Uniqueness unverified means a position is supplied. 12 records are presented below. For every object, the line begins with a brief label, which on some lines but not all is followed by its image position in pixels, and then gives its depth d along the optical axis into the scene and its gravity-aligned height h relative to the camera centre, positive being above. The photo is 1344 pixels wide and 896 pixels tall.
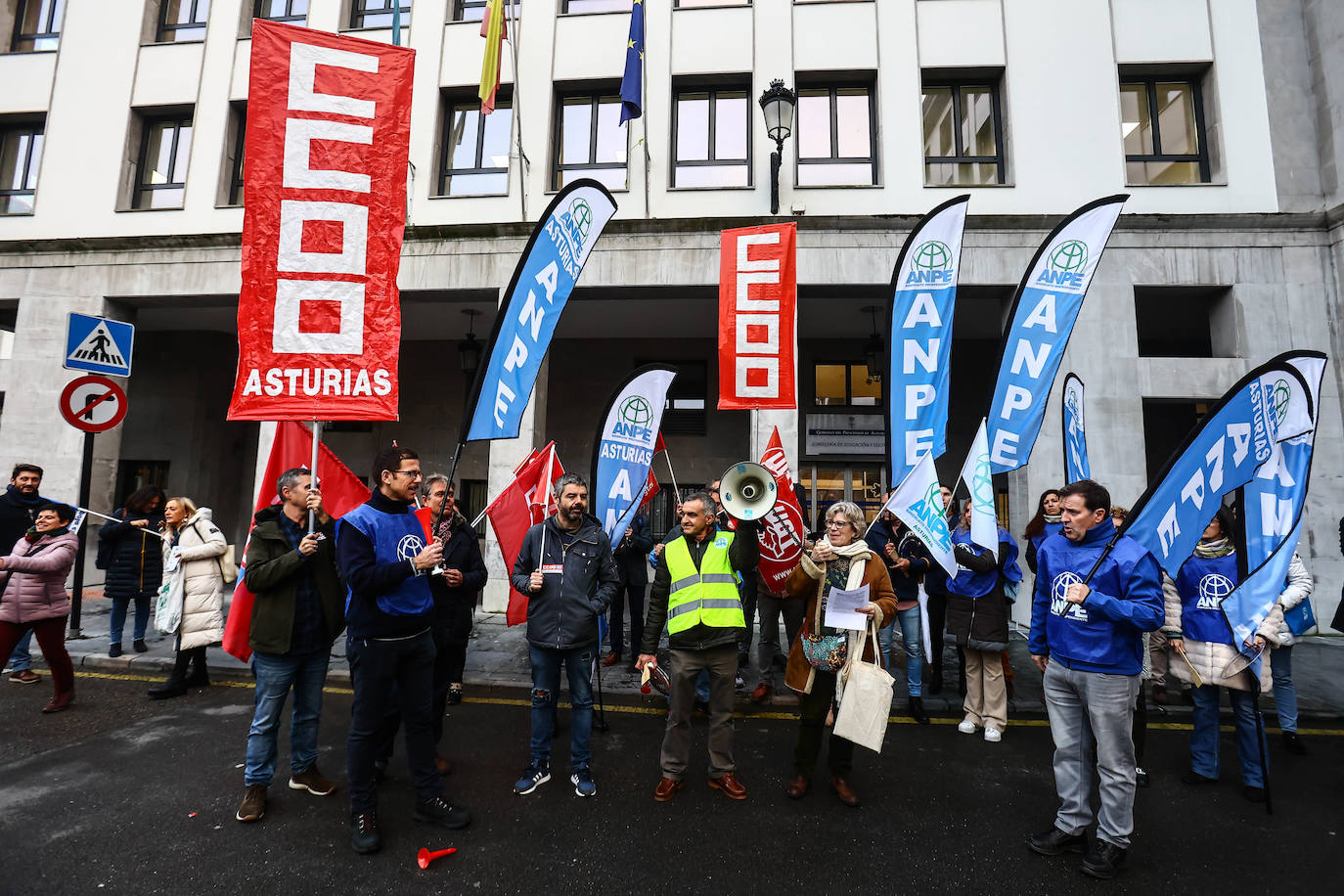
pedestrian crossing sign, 7.70 +2.24
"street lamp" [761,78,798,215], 9.15 +6.31
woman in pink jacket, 5.66 -0.71
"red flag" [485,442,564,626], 6.20 +0.19
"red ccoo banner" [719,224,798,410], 6.92 +2.43
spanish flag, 10.12 +7.68
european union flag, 9.79 +7.11
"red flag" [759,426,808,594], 6.33 -0.17
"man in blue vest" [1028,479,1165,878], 3.56 -0.75
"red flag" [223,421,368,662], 4.61 +0.32
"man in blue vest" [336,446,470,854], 3.70 -0.66
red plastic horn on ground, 3.48 -1.90
